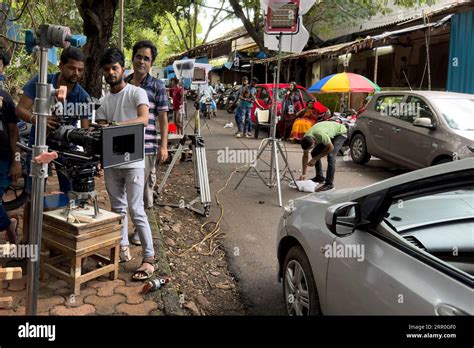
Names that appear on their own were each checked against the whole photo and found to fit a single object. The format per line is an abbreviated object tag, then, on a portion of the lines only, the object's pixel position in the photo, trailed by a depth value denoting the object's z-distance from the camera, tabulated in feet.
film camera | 8.75
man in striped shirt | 14.17
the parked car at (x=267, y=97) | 46.34
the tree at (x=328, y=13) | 53.62
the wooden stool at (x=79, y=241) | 10.73
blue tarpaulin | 33.76
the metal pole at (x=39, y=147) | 6.93
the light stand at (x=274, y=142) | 21.59
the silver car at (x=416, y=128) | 24.45
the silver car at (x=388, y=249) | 6.49
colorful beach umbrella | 38.37
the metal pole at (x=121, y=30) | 33.23
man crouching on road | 23.97
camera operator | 11.50
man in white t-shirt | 12.00
